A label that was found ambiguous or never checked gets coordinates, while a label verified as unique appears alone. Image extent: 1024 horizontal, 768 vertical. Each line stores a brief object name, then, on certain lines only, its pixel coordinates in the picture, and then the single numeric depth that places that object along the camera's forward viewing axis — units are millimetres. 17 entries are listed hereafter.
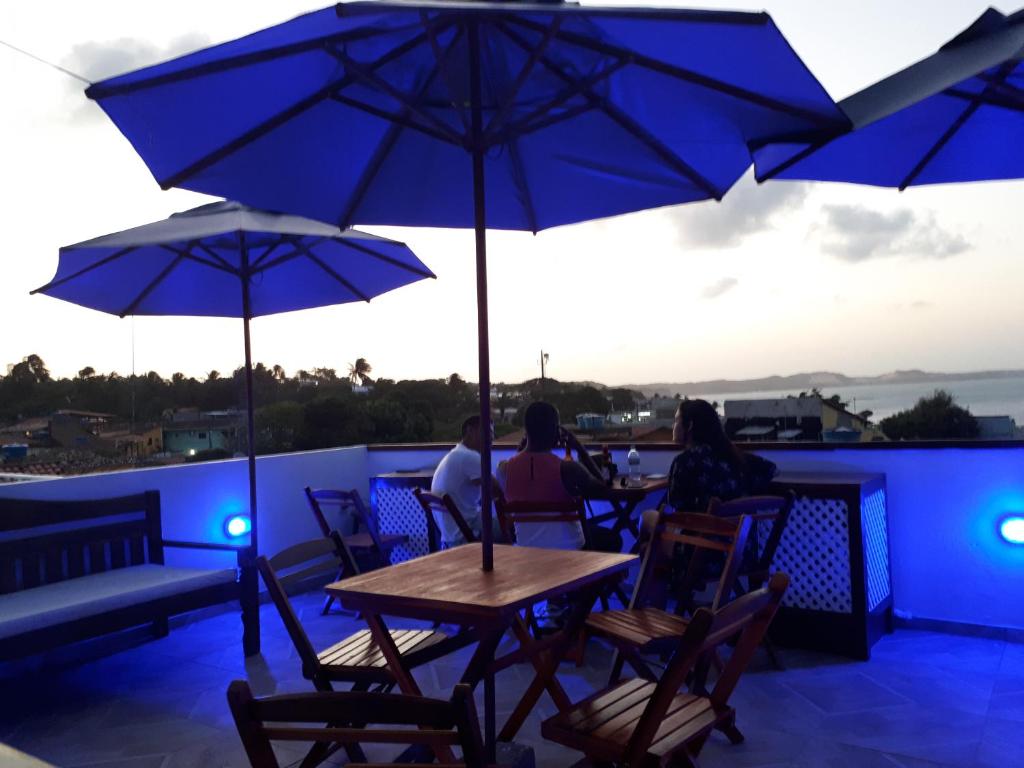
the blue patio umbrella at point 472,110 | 2236
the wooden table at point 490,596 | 2084
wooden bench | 3545
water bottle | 5164
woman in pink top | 3977
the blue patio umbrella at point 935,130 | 2848
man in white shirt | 4695
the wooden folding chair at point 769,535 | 3594
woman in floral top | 3885
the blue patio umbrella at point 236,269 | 4188
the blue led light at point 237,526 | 5562
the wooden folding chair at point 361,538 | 4633
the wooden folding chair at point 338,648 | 2479
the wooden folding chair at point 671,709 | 1779
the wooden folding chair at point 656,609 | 2777
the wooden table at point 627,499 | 4227
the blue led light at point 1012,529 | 4074
